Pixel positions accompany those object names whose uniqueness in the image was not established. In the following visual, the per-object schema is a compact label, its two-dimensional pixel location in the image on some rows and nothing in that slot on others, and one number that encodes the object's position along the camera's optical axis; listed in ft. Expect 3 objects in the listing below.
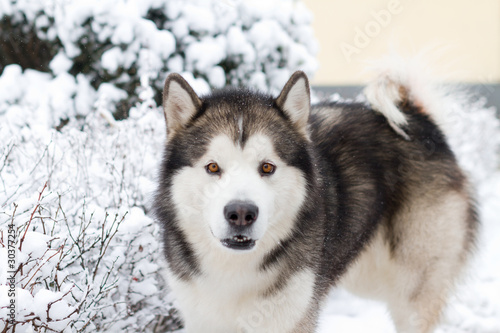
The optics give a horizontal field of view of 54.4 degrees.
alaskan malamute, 7.61
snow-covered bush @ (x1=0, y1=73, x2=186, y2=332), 6.47
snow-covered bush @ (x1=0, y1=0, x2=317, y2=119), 16.51
